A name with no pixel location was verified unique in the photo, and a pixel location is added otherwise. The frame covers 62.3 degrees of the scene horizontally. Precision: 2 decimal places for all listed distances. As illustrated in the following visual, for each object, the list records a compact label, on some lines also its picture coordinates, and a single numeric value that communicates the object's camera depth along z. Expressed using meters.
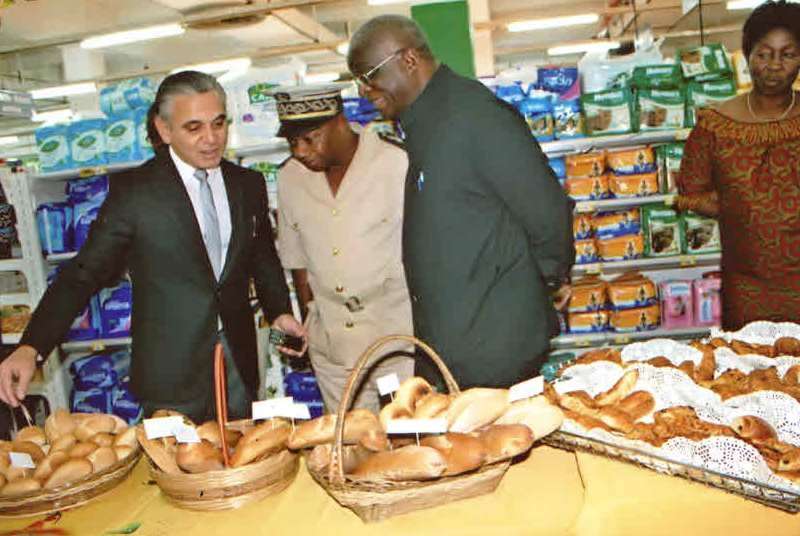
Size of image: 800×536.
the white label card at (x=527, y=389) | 1.51
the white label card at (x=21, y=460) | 1.55
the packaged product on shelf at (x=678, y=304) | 4.06
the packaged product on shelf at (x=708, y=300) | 3.99
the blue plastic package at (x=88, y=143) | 4.06
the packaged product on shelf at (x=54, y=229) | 4.10
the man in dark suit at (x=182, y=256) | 2.27
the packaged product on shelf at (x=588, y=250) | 4.04
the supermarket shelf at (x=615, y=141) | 3.86
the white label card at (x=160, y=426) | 1.49
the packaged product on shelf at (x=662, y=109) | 3.84
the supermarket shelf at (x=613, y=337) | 4.07
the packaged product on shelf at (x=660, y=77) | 3.86
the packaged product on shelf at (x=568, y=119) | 3.94
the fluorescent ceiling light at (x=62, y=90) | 10.32
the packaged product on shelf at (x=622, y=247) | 4.00
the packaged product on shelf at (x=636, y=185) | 3.96
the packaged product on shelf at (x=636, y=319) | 4.05
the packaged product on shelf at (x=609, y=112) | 3.86
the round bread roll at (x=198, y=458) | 1.42
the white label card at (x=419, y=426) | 1.30
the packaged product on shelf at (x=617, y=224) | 4.01
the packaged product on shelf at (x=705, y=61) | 3.84
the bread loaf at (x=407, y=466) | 1.26
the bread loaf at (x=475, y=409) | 1.45
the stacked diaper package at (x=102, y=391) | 4.20
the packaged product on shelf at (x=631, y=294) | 4.04
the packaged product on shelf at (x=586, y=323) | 4.10
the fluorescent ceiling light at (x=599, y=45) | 9.99
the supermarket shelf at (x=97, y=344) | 4.15
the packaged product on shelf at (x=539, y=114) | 3.92
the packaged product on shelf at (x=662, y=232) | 3.97
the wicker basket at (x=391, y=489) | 1.27
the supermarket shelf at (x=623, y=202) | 3.88
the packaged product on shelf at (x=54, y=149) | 4.09
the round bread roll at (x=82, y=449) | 1.61
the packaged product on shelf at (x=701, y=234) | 3.96
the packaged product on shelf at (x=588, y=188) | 3.99
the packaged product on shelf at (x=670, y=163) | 3.93
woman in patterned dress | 2.46
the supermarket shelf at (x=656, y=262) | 3.95
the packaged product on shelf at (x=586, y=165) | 3.99
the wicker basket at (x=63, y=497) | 1.47
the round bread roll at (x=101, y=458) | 1.58
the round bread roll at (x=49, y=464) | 1.55
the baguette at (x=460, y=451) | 1.29
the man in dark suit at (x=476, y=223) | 1.93
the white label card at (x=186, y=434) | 1.47
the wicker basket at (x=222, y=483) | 1.39
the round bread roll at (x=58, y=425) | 1.76
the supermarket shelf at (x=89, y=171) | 4.02
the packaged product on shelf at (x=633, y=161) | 3.95
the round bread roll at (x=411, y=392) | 1.54
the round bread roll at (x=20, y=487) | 1.47
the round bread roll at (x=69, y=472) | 1.52
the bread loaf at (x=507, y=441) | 1.32
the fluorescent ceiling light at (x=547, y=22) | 8.37
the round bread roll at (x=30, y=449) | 1.65
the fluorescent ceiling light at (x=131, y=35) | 7.51
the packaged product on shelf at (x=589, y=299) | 4.09
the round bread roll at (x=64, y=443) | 1.65
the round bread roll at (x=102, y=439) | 1.67
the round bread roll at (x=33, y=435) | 1.78
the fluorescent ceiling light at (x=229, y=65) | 9.54
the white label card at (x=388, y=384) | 1.55
